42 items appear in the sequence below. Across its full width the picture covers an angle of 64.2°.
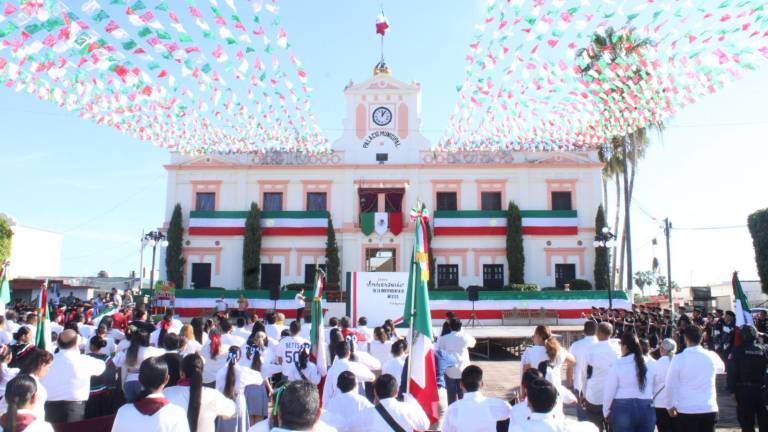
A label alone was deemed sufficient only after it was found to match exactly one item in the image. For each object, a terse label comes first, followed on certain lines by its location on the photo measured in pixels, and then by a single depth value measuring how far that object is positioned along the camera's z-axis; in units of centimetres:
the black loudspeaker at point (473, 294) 2569
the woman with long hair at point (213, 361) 762
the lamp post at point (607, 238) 2517
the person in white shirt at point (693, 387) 664
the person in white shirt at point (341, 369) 685
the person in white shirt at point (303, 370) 812
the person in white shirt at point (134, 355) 699
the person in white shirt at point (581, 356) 777
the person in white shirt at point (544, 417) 412
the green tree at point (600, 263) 3056
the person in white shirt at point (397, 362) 764
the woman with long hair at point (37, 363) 544
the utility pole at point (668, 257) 3156
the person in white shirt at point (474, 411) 497
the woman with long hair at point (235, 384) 618
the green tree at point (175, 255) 3162
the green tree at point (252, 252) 3156
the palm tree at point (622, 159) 3083
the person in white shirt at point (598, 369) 743
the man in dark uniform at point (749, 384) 780
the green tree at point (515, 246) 3084
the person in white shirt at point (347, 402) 515
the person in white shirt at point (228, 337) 905
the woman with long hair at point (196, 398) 516
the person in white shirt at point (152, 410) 425
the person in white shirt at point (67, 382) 633
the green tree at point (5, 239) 3339
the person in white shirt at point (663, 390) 691
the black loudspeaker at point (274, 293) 2695
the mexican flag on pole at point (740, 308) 949
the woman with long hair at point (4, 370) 626
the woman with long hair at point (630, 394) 650
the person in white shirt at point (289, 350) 845
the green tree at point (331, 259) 3081
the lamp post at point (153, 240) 2686
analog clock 3291
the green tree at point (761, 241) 2552
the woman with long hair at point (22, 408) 400
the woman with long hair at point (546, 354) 687
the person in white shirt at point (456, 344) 904
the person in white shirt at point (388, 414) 488
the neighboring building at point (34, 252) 4450
